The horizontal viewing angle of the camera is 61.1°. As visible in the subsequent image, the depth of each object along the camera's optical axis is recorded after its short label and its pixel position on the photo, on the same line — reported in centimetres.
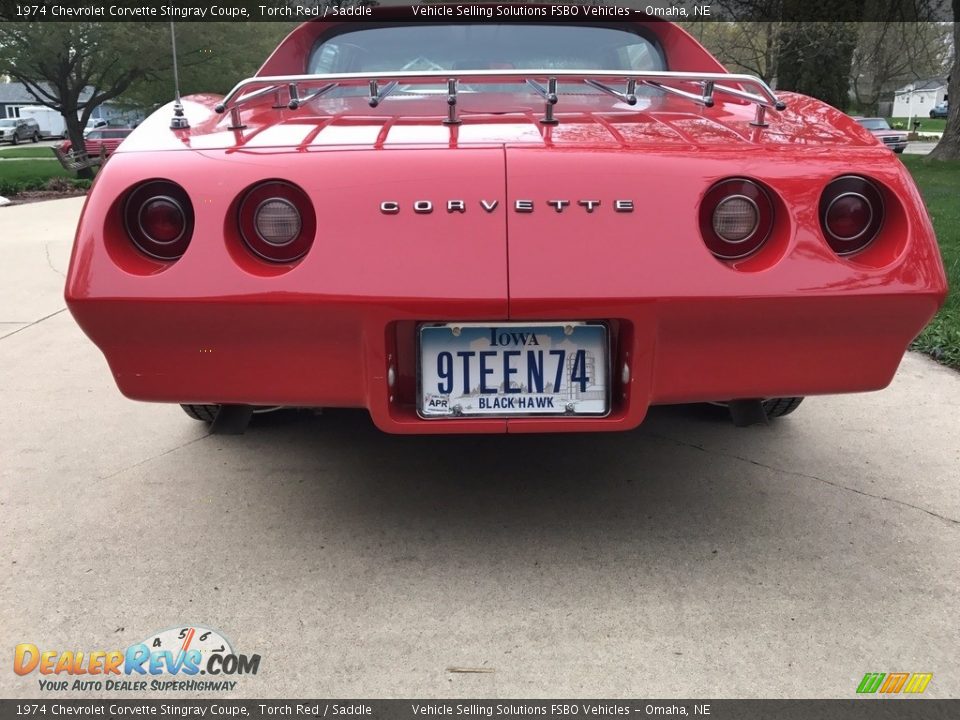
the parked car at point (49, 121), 5519
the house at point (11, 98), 5937
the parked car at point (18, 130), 4184
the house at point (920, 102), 5960
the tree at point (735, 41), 2547
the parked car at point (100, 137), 2277
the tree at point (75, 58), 1875
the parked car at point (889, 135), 2370
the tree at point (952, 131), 1639
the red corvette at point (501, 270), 178
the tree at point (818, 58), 1792
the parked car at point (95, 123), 3836
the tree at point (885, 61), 2228
